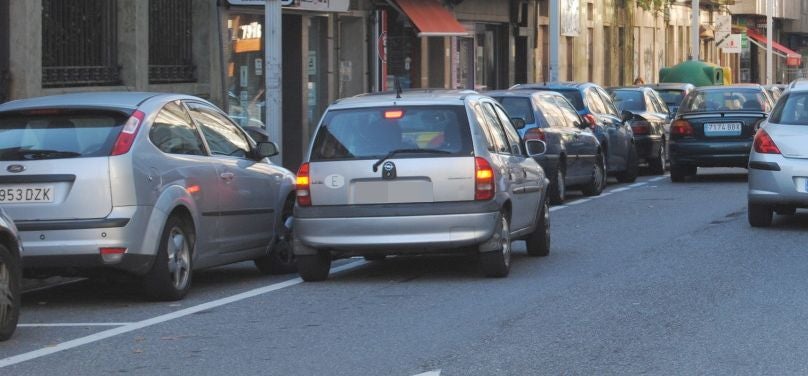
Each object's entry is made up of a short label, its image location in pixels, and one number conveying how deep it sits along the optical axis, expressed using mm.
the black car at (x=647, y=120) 27906
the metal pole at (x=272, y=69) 19641
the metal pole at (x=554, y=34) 34875
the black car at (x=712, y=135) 24906
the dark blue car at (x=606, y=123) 24062
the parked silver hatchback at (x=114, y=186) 10875
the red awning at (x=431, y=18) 32125
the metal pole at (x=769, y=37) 68375
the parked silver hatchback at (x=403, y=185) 12062
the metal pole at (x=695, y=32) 54375
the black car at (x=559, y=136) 20672
